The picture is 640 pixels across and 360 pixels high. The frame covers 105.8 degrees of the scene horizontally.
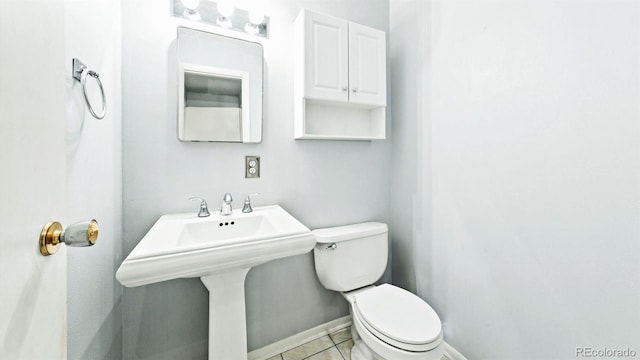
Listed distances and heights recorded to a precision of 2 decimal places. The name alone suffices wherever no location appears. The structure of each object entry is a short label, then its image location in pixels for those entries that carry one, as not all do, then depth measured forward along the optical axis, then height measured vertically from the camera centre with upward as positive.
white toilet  1.00 -0.63
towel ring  0.73 +0.33
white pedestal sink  0.72 -0.25
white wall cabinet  1.33 +0.61
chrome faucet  1.19 -0.13
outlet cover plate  1.32 +0.07
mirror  1.19 +0.48
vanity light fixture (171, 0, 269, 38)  1.18 +0.85
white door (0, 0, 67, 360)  0.32 +0.01
